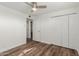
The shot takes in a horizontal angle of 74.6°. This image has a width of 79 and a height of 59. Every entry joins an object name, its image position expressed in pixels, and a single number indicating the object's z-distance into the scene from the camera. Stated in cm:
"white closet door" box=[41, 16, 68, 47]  287
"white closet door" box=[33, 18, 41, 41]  417
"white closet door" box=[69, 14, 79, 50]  249
